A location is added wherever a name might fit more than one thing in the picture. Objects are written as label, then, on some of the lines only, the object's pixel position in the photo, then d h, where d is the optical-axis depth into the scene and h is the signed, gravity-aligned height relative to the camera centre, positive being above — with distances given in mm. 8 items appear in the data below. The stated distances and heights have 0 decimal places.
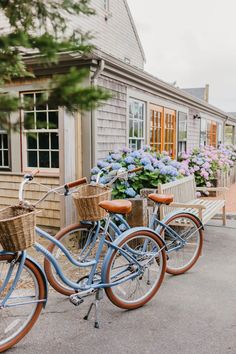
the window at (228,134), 26803 +906
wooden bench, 4734 -762
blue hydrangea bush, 5414 -413
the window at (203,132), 13707 +526
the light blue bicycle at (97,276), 2596 -1083
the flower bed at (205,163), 8992 -456
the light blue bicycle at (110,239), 3301 -964
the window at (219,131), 16812 +710
